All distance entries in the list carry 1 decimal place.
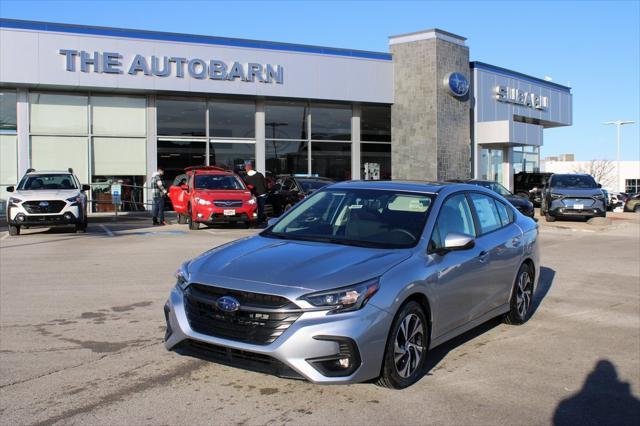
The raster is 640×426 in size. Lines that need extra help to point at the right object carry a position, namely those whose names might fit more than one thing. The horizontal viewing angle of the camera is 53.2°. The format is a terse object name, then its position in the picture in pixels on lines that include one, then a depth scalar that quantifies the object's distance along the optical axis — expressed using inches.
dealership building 912.9
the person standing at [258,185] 738.8
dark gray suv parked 807.1
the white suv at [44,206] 612.1
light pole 2131.2
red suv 668.1
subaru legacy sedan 164.6
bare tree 3752.7
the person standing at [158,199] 749.3
